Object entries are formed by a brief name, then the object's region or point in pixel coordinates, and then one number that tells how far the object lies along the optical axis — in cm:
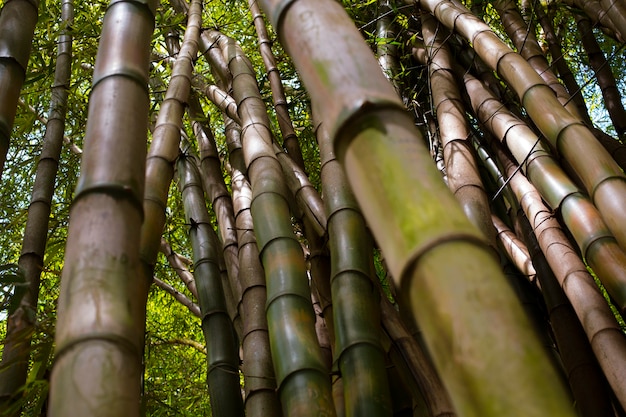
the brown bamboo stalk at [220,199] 229
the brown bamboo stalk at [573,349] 199
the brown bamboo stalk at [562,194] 164
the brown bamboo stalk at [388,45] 305
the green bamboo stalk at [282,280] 145
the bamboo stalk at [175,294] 332
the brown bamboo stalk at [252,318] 177
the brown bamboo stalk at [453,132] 212
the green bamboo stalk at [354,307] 150
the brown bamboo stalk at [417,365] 156
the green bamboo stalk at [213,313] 203
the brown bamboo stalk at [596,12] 259
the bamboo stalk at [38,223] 146
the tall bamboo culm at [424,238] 66
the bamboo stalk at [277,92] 253
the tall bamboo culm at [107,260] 81
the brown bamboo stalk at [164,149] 145
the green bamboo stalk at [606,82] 329
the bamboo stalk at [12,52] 127
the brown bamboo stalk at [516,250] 251
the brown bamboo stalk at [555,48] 334
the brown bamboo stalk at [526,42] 262
